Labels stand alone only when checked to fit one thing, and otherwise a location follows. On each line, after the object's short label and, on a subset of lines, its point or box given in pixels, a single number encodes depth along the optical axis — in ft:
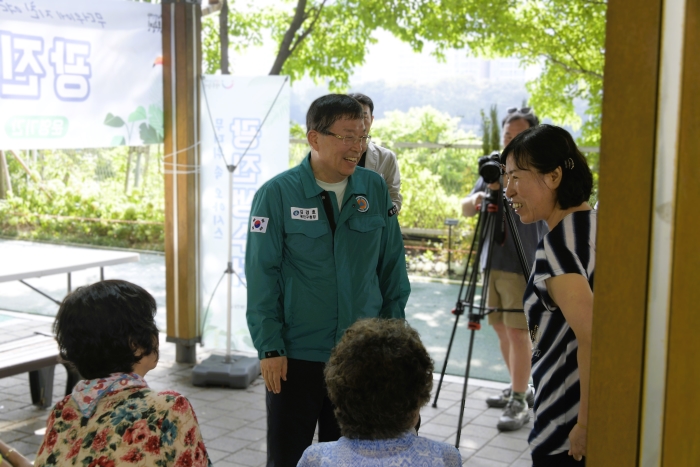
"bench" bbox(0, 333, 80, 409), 13.52
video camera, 12.30
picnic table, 13.74
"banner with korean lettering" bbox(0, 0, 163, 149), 14.05
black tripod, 12.85
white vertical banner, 16.88
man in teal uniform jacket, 8.25
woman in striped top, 5.81
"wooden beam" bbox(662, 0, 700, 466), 4.08
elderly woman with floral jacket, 5.56
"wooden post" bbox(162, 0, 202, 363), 16.99
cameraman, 13.79
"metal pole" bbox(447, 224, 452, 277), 29.73
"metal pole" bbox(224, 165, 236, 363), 16.94
